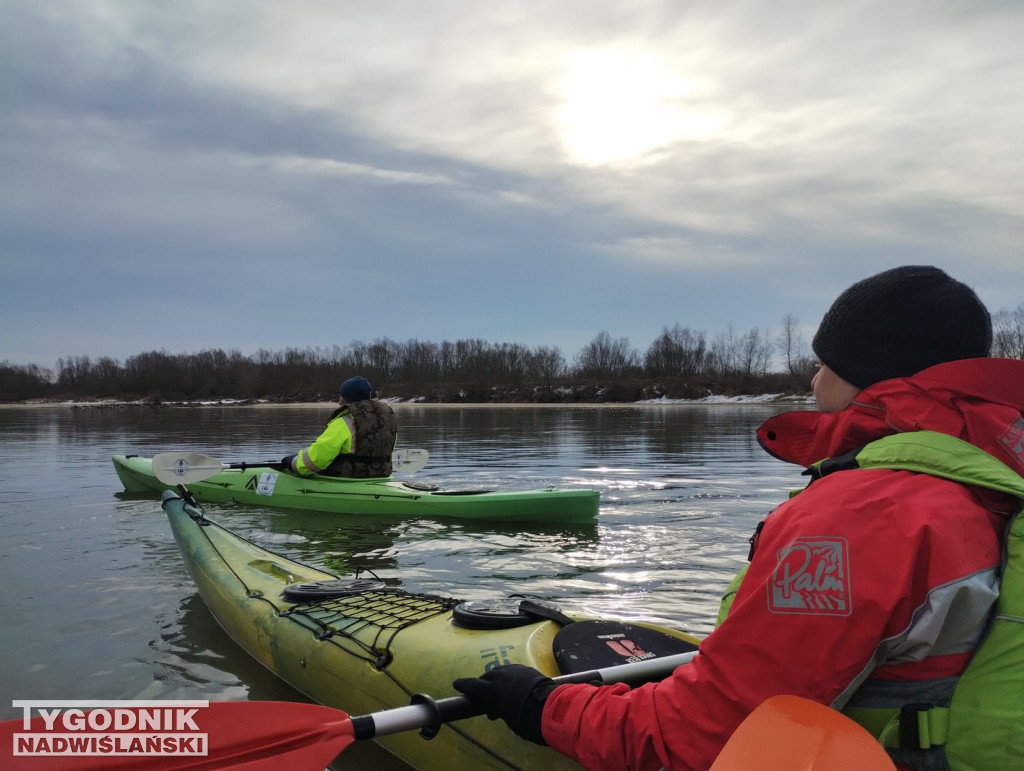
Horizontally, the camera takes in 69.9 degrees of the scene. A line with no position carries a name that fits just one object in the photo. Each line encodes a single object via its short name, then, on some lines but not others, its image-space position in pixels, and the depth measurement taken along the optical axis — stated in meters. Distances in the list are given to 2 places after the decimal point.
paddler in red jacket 1.42
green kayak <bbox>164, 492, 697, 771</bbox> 2.74
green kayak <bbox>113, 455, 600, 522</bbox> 8.51
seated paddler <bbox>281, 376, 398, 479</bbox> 9.36
